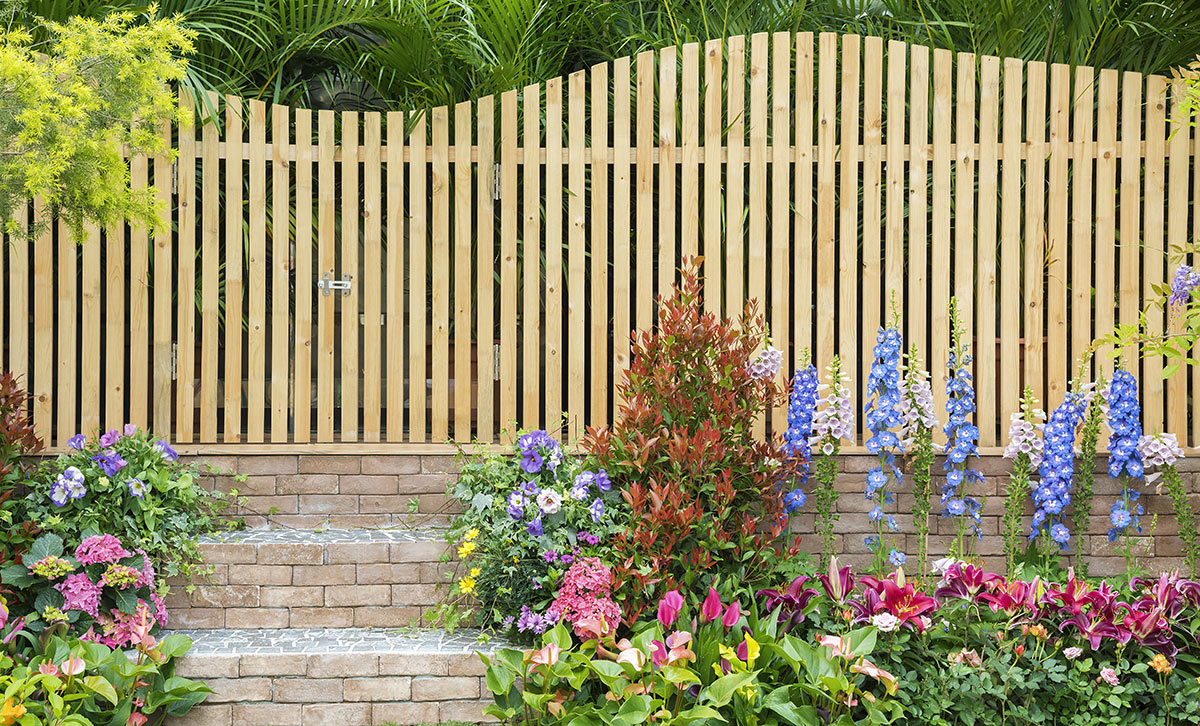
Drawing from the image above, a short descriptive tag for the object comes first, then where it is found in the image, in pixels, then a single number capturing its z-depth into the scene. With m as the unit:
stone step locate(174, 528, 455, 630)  3.50
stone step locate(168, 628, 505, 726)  3.09
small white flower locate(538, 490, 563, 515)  3.36
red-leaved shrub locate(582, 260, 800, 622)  3.20
